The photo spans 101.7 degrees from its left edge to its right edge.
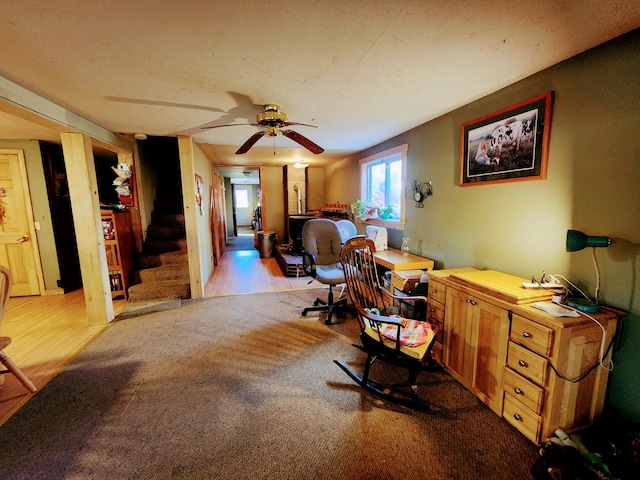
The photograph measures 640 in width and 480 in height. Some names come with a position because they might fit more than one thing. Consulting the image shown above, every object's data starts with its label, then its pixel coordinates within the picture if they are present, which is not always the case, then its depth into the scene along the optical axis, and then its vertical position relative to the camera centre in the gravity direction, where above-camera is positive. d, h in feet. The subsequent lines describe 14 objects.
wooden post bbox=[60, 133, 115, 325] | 9.30 -0.59
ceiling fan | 7.27 +2.38
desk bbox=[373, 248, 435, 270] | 9.16 -2.08
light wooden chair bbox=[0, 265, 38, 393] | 6.10 -3.19
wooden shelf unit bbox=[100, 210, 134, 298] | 11.79 -1.87
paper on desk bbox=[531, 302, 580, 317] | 4.68 -2.00
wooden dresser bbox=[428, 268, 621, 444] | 4.58 -3.00
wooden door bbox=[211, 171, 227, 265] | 18.76 -0.92
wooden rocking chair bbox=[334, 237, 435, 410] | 5.77 -3.04
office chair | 10.01 -2.16
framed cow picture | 6.03 +1.52
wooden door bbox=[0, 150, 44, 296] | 12.39 -0.90
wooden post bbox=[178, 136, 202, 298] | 11.87 -0.31
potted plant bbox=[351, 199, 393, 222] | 12.87 -0.30
